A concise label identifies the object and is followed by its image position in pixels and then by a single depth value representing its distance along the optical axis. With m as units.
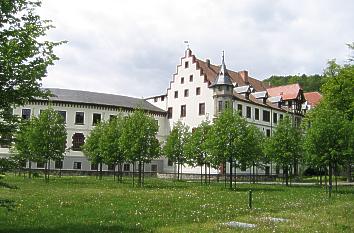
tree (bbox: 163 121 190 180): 47.75
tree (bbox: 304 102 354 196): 31.33
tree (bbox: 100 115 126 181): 43.85
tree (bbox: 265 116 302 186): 41.06
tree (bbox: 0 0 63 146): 11.23
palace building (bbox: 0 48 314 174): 62.94
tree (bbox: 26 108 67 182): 40.62
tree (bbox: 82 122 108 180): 49.06
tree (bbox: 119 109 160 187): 37.50
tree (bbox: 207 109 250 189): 36.06
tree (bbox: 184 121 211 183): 44.06
